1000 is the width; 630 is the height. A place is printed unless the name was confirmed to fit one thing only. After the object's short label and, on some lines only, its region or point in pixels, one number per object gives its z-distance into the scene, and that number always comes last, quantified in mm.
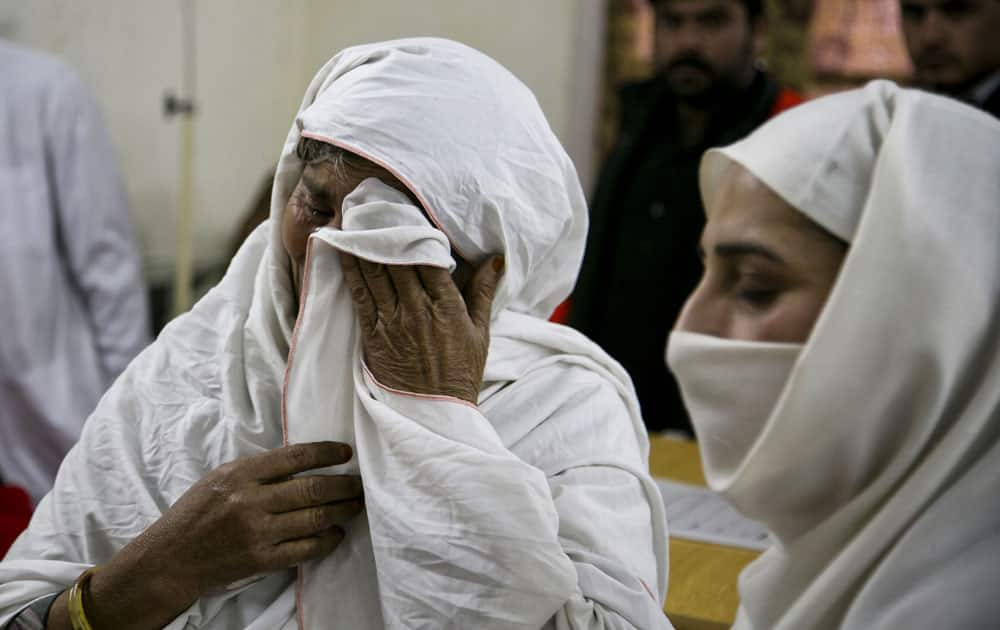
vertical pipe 3918
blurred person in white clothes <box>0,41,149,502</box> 3408
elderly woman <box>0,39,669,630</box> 1330
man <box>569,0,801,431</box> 3100
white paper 1953
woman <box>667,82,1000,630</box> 927
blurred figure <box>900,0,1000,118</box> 2830
